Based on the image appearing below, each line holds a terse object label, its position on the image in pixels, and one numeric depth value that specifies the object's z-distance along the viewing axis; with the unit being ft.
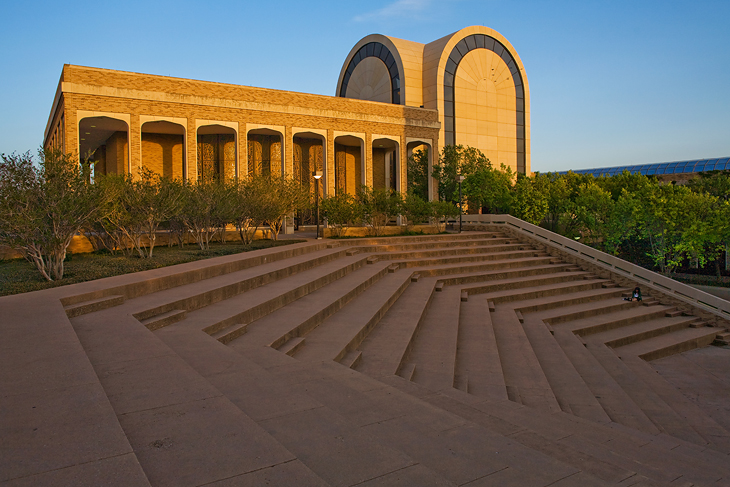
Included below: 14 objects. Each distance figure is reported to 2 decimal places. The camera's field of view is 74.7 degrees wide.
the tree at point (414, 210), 77.20
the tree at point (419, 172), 117.19
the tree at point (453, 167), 107.96
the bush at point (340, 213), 69.00
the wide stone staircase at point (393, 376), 9.65
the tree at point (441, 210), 77.92
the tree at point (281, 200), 60.90
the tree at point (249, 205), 58.18
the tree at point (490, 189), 100.07
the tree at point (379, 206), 71.20
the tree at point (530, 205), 94.94
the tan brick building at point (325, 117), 72.69
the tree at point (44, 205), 29.22
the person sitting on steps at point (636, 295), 51.76
